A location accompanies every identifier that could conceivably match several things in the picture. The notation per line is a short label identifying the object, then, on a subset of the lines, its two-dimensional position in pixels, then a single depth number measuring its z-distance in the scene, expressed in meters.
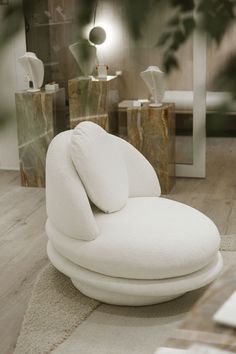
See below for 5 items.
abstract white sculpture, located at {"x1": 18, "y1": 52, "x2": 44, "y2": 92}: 4.36
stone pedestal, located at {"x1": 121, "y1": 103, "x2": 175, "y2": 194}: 4.25
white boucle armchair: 2.52
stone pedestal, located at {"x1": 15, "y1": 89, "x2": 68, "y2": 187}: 4.29
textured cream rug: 2.42
